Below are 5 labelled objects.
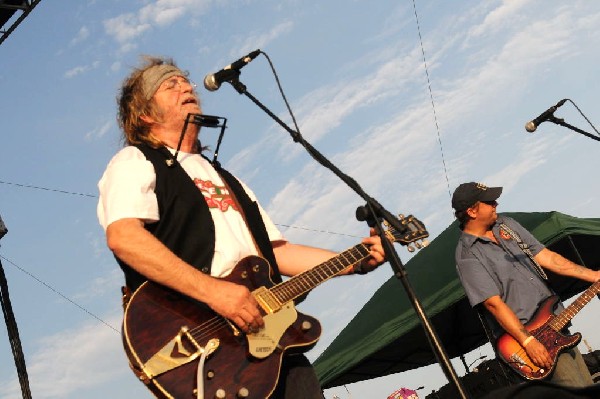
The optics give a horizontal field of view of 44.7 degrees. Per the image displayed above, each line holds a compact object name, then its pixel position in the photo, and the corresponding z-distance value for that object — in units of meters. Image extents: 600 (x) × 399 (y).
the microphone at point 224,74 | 3.44
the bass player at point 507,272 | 4.94
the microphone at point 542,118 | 6.47
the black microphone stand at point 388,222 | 2.52
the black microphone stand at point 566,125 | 6.41
